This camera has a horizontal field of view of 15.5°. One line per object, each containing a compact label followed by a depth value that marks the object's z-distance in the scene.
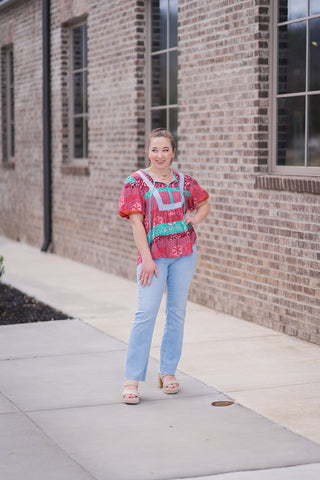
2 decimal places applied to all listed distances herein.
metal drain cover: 7.10
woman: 7.06
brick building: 9.90
